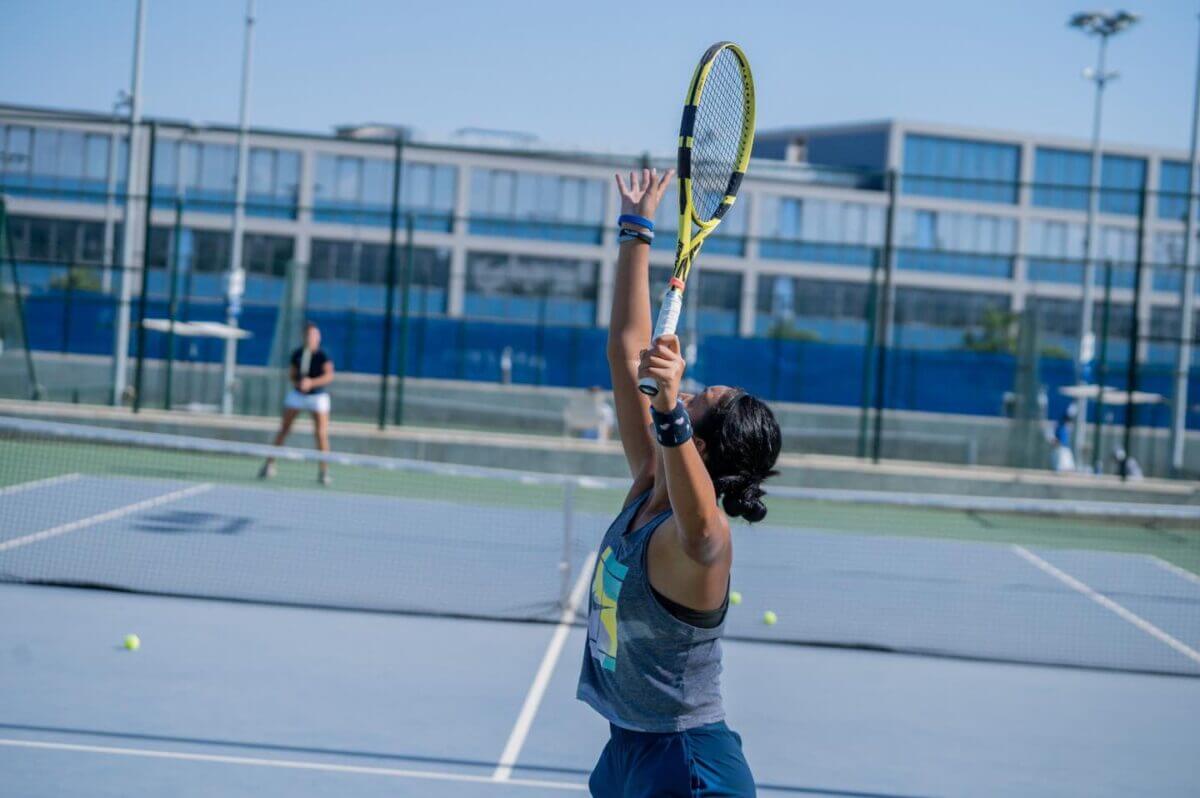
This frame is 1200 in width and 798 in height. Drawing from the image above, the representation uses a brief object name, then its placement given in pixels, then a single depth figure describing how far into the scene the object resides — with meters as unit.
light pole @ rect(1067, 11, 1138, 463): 22.38
